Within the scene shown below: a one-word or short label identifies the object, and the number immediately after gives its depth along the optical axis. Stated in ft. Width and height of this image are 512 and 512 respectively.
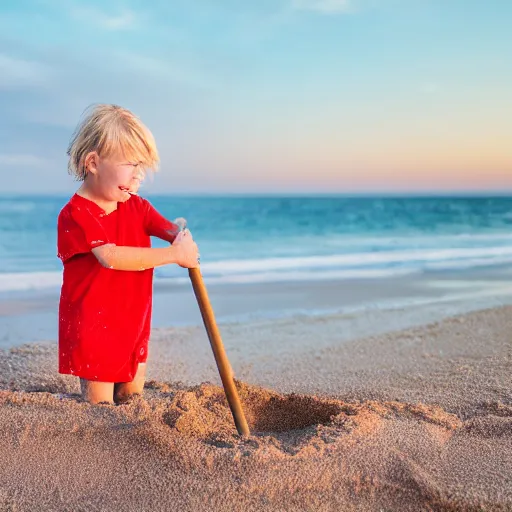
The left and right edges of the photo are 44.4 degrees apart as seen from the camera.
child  8.31
